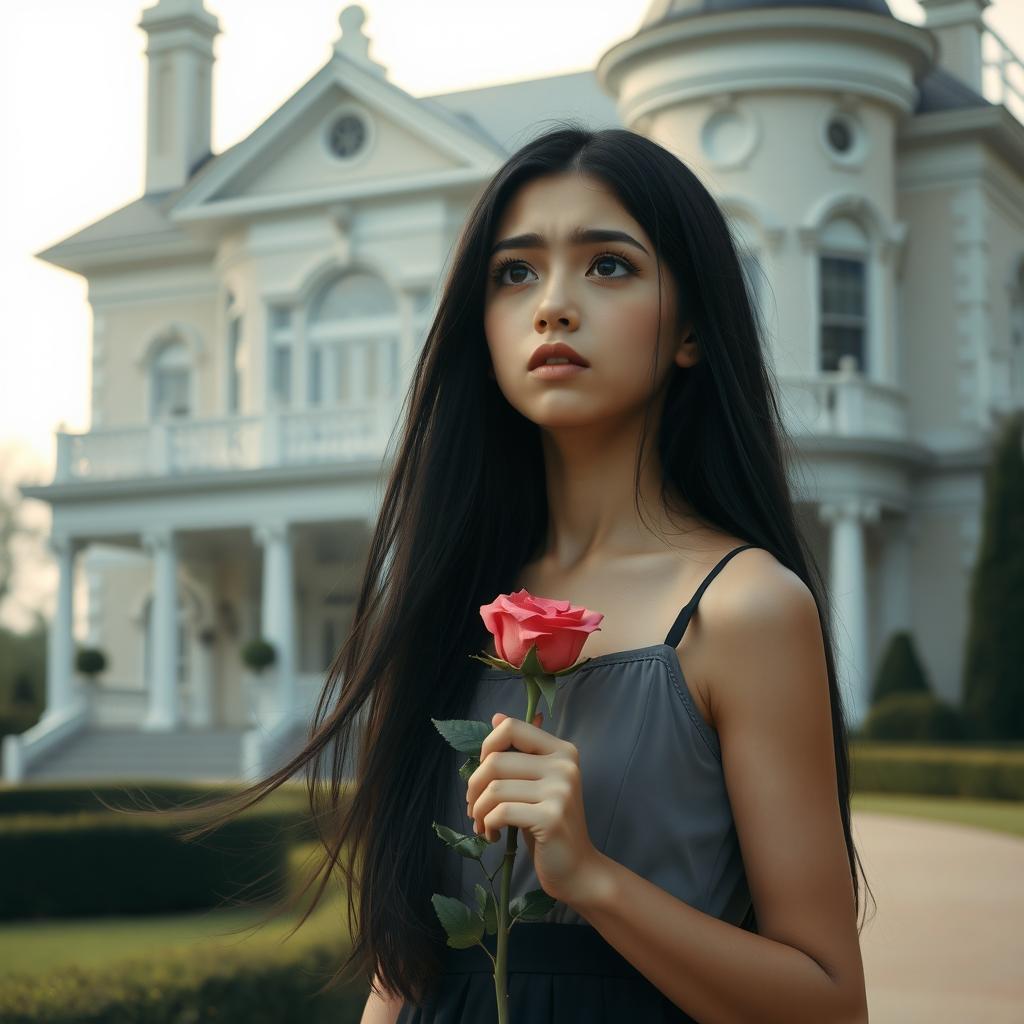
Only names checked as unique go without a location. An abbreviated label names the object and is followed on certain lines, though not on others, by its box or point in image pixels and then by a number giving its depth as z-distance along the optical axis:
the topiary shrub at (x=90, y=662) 23.79
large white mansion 20.72
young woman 1.84
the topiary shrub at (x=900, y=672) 19.53
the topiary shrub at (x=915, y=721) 17.98
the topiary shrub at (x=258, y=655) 21.88
